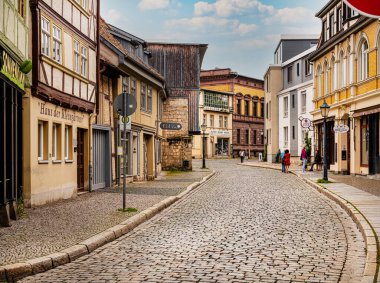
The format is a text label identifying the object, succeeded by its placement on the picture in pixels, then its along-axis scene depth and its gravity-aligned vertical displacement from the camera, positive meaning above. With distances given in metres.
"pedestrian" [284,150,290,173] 36.19 -0.77
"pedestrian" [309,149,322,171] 36.16 -0.79
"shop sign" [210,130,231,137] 78.81 +1.78
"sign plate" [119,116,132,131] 13.47 +0.60
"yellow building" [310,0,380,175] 26.54 +3.07
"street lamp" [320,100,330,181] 23.97 +1.42
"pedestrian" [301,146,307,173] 34.97 -0.70
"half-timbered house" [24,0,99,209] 14.31 +1.34
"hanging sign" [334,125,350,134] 25.19 +0.74
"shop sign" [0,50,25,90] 10.81 +1.56
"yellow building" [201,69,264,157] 82.19 +5.95
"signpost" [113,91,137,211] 13.29 +0.97
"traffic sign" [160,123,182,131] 27.25 +0.96
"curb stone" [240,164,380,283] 6.80 -1.49
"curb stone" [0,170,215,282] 6.83 -1.47
